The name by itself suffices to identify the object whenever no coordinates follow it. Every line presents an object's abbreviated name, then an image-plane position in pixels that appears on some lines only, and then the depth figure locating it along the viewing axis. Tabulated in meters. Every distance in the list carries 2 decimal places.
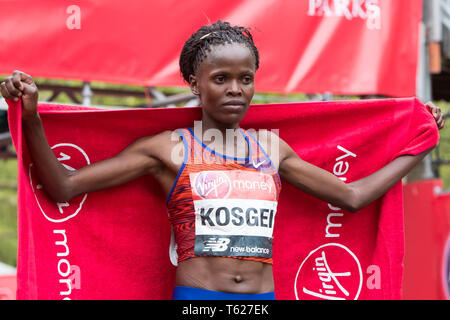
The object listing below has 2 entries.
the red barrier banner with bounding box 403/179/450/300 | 8.18
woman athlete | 5.12
